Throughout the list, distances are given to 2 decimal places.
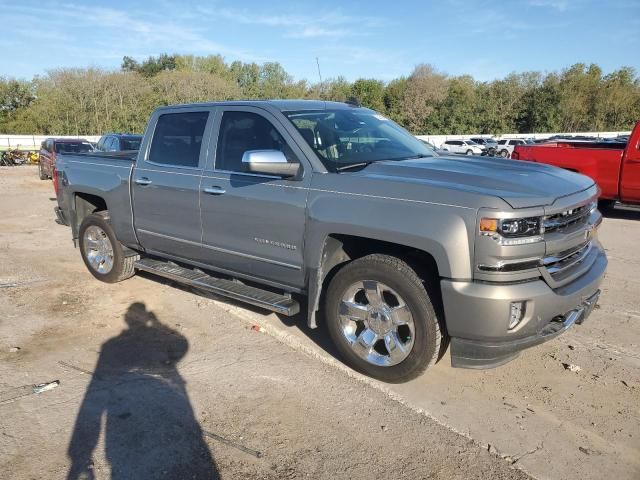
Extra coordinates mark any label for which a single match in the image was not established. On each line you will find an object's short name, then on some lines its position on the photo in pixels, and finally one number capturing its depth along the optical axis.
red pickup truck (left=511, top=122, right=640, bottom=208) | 10.21
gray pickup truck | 3.29
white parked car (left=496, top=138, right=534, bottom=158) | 32.37
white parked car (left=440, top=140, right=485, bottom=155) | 33.87
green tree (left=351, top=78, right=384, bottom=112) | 58.35
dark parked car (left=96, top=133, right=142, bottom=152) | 15.16
